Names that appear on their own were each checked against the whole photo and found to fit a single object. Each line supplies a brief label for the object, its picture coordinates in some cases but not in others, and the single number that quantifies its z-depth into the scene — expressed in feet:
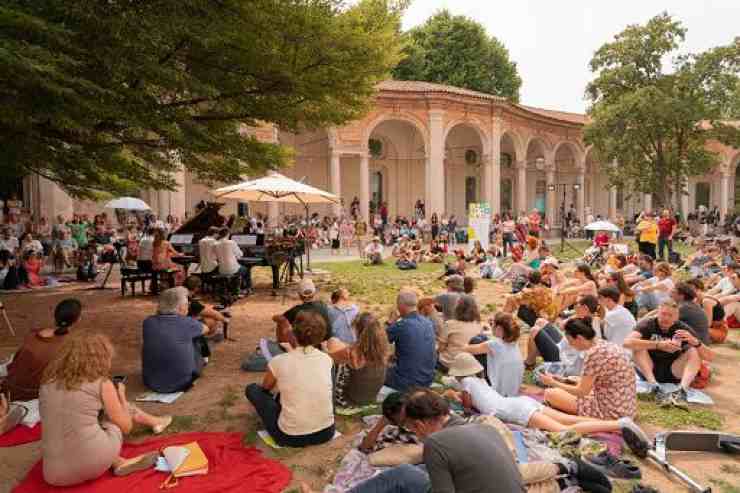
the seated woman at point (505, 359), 15.81
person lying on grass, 13.11
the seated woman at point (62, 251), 48.24
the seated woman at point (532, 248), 39.56
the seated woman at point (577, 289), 26.08
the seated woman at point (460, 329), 18.53
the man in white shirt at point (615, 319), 19.42
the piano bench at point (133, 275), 34.14
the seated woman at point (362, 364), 14.76
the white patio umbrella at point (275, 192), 37.52
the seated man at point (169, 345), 16.90
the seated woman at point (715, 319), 23.80
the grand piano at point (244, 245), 37.09
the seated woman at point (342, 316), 19.45
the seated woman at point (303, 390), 12.86
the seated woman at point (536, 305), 23.91
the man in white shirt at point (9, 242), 42.45
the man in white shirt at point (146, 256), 34.06
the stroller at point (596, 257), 51.13
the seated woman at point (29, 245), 41.41
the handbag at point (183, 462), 11.70
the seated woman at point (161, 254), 32.66
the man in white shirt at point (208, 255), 32.73
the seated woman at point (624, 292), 24.16
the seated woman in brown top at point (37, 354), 14.82
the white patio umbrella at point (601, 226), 51.01
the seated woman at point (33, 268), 39.01
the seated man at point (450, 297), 21.57
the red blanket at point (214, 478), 11.27
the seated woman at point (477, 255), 54.24
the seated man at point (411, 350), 16.22
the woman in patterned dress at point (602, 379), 14.01
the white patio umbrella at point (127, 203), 52.03
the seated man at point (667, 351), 17.03
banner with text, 57.50
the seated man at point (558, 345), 18.11
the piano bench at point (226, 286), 32.19
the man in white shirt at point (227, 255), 31.99
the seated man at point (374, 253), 55.26
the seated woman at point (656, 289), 26.30
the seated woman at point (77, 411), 10.84
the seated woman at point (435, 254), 58.65
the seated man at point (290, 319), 17.13
